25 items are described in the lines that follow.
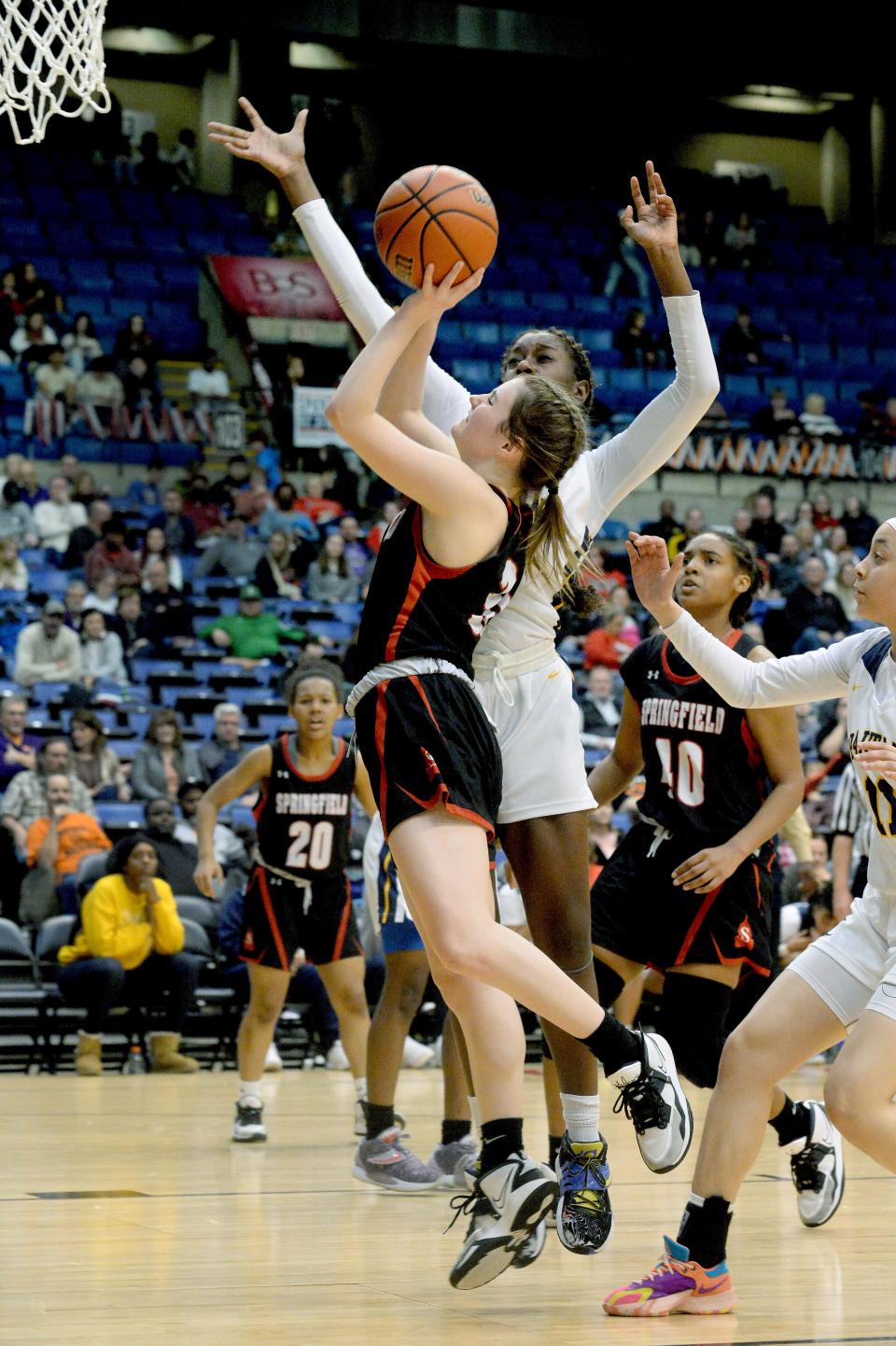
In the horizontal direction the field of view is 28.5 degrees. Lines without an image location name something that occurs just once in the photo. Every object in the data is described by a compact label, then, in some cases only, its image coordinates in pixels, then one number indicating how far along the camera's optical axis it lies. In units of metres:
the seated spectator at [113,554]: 14.87
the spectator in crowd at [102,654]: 13.64
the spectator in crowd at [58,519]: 15.47
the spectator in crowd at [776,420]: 20.31
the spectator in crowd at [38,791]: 10.94
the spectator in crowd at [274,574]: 15.57
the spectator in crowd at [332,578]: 15.70
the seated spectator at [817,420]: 20.56
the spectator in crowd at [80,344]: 17.94
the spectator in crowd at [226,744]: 12.30
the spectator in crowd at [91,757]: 11.65
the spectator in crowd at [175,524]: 15.80
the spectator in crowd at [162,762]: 11.82
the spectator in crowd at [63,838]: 10.58
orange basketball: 3.75
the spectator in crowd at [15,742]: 11.54
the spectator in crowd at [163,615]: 14.33
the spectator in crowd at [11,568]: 14.52
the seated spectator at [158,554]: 14.91
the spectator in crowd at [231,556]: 15.73
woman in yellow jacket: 9.80
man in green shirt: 14.49
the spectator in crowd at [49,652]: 13.27
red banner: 20.06
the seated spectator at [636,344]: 20.92
